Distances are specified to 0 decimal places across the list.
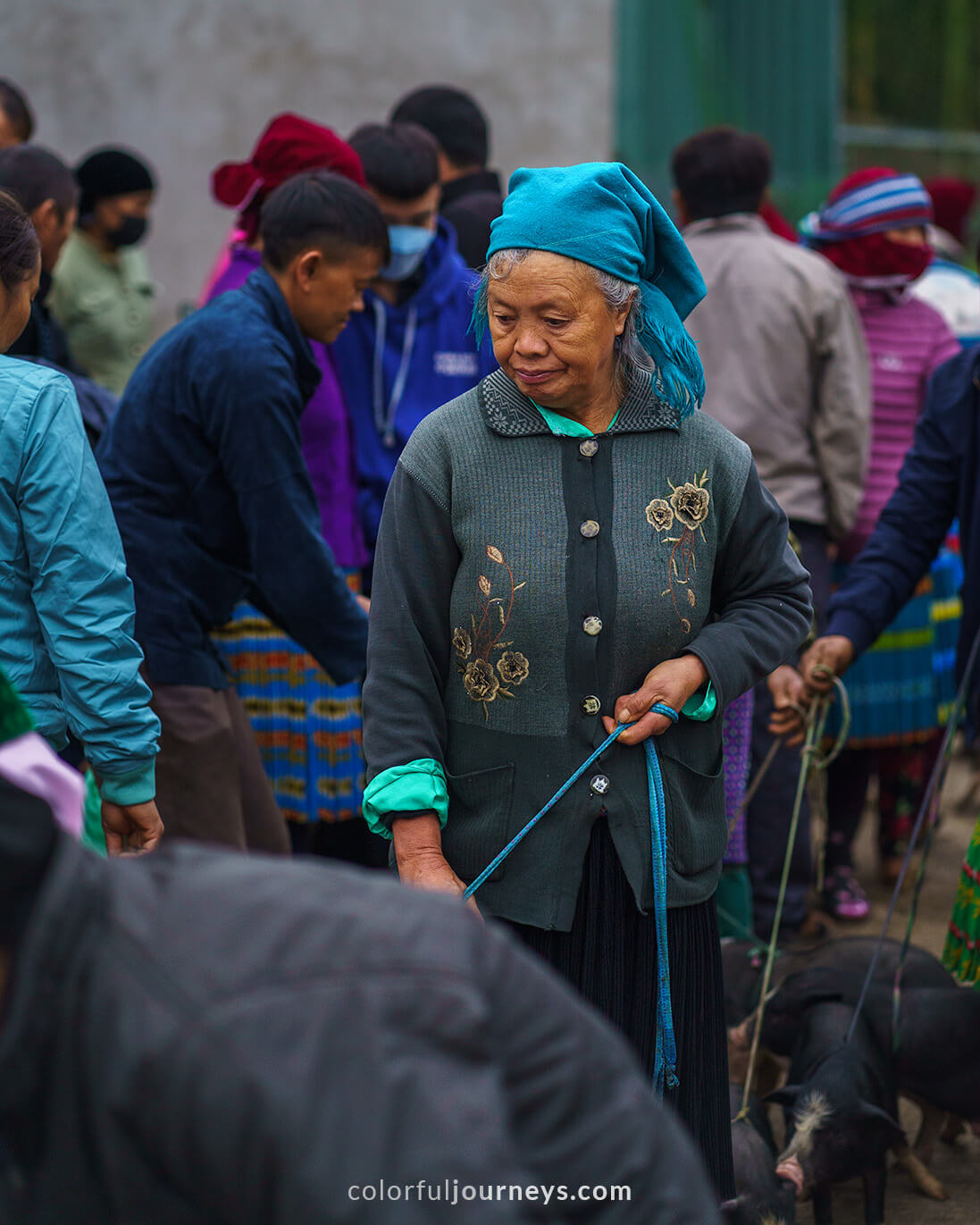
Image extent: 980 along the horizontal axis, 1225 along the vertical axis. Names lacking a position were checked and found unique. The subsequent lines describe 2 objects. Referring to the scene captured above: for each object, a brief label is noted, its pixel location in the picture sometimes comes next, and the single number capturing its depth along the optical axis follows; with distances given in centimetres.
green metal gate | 971
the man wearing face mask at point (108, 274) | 582
